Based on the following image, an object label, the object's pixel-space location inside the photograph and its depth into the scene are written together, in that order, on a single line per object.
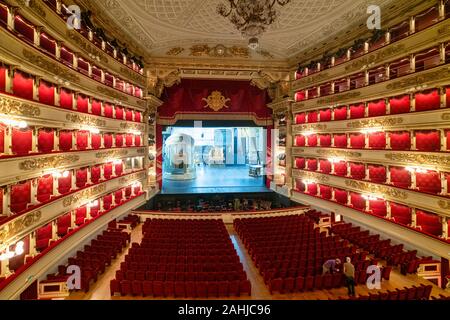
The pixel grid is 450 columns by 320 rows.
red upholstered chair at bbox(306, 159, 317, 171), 20.17
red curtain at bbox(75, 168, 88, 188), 13.19
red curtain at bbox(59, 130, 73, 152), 11.95
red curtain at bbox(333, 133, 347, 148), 17.94
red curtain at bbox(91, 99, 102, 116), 14.92
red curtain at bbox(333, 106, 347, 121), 17.84
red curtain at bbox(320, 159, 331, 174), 18.98
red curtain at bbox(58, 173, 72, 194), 11.89
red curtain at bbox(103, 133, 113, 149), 15.98
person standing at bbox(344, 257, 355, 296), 8.87
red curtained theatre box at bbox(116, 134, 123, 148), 17.45
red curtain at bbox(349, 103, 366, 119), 16.41
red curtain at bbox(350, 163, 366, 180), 16.33
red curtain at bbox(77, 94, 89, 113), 13.66
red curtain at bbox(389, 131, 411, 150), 13.64
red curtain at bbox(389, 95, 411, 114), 13.66
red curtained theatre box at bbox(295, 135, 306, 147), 21.31
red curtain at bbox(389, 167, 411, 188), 13.66
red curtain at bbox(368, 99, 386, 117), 15.12
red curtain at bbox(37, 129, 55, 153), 10.68
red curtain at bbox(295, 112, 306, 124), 21.18
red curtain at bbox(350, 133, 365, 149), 16.49
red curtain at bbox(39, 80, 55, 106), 10.75
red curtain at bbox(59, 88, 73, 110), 12.11
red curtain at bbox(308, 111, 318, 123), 20.30
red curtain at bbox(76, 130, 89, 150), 13.43
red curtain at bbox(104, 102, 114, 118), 16.16
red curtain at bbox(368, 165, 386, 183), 15.05
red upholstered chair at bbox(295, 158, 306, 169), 21.24
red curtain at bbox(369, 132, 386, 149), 15.15
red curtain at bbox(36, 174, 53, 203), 10.43
